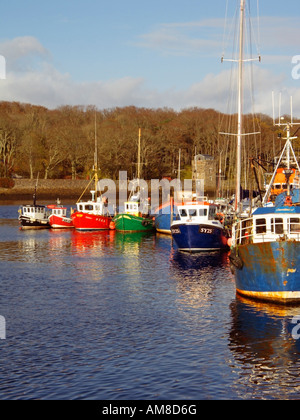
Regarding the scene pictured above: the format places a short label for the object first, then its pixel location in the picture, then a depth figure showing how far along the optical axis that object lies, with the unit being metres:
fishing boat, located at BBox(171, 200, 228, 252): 56.75
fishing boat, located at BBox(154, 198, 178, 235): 79.72
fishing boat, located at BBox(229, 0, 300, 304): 31.61
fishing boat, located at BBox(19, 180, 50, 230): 88.66
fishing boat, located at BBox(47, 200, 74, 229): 89.06
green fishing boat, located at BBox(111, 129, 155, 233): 81.44
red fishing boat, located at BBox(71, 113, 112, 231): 82.94
